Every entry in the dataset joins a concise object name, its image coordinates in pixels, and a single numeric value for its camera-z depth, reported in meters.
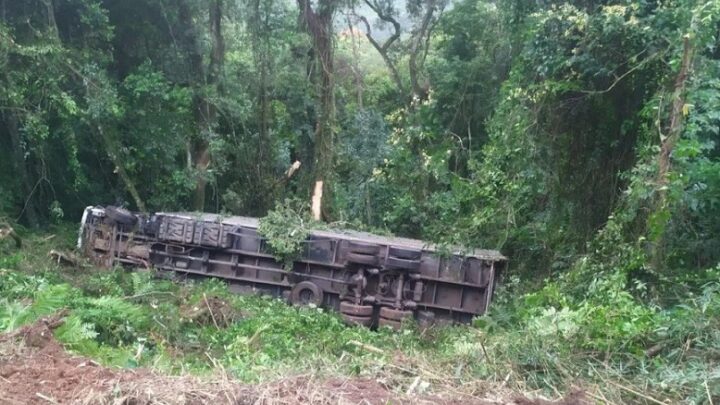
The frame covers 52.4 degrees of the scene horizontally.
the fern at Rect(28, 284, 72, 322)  8.79
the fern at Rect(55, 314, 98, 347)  7.57
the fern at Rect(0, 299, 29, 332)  8.04
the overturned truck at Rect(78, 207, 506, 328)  14.48
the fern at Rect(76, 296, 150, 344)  9.56
